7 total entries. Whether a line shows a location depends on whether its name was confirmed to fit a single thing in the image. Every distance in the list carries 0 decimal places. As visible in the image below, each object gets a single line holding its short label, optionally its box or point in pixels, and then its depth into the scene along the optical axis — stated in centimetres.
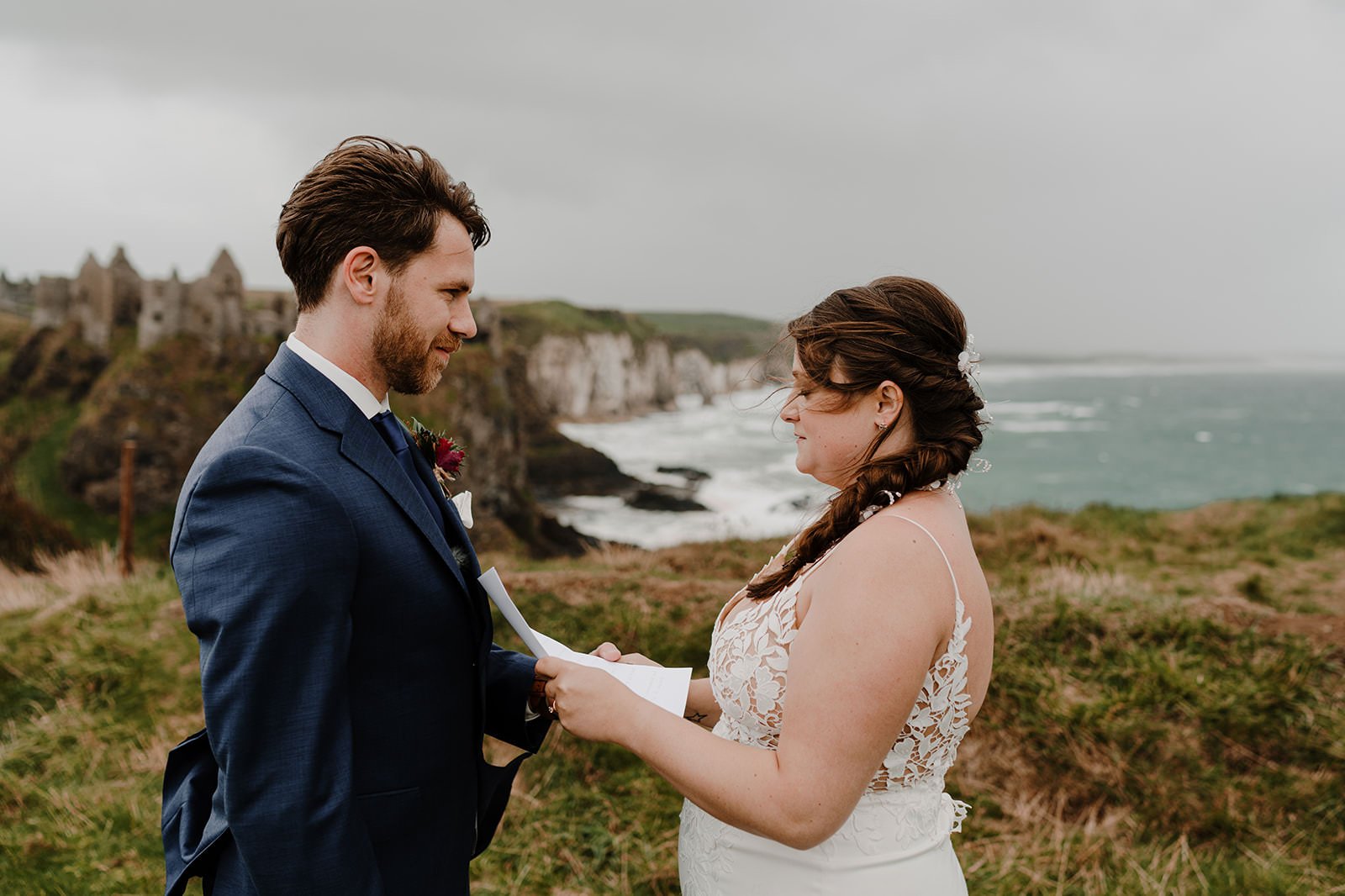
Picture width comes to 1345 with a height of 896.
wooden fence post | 1099
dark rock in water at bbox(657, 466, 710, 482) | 7274
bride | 188
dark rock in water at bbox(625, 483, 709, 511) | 6216
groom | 176
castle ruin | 5662
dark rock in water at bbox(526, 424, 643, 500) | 7406
